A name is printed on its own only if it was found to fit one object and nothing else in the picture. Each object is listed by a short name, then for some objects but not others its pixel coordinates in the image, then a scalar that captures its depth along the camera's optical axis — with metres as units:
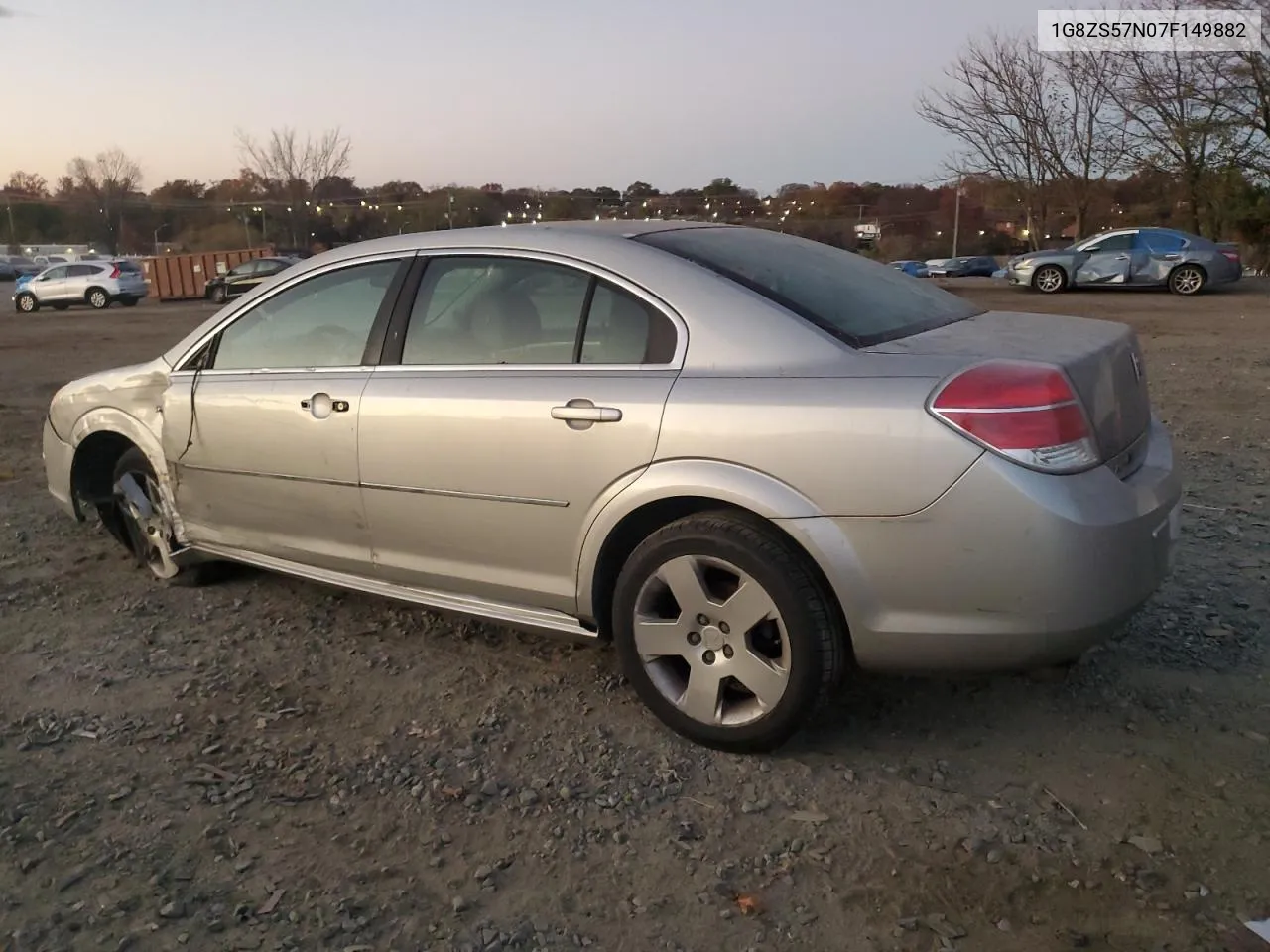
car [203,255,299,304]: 27.55
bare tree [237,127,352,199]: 54.44
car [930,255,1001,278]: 45.03
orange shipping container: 34.53
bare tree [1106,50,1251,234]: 27.72
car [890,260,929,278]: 41.16
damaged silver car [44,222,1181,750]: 2.59
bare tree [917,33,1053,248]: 33.25
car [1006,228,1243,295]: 20.27
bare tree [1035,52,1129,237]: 30.94
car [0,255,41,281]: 51.20
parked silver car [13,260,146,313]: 28.91
